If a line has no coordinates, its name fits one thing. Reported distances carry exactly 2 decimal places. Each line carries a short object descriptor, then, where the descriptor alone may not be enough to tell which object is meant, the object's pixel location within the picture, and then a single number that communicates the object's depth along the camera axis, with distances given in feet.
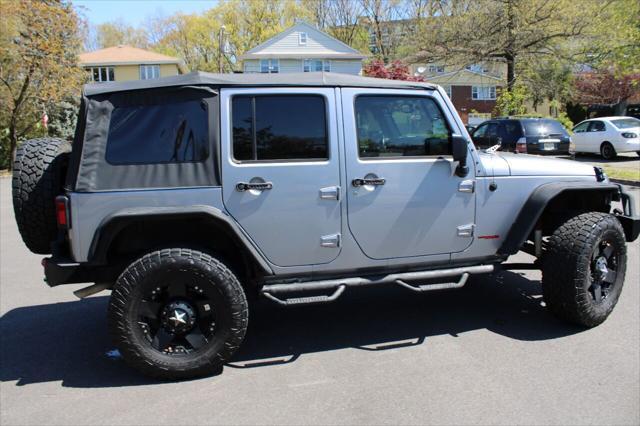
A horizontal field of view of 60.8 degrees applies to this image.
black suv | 50.39
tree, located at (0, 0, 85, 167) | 70.44
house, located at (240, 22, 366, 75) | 172.14
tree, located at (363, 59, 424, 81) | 69.90
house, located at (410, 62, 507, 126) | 175.52
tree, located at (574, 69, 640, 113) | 135.03
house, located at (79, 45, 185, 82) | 181.27
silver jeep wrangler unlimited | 11.83
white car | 60.13
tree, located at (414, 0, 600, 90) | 76.84
